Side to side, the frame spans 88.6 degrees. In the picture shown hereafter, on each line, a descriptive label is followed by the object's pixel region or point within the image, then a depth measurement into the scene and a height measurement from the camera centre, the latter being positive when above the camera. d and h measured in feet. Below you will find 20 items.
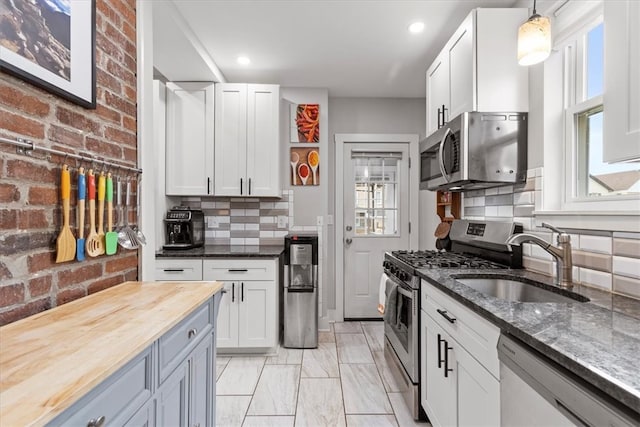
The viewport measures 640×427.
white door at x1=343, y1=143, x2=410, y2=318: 12.42 -0.10
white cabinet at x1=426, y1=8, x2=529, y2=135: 6.29 +2.89
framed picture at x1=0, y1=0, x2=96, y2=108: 3.12 +1.79
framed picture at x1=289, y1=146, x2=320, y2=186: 11.50 +1.64
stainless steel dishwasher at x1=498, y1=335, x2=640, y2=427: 2.24 -1.47
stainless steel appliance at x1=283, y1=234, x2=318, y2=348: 9.80 -2.62
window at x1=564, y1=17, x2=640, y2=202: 5.16 +1.54
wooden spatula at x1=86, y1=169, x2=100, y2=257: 4.07 -0.12
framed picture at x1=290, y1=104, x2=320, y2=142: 11.44 +3.12
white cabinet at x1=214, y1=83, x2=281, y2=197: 10.20 +2.33
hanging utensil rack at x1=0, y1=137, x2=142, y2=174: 3.13 +0.65
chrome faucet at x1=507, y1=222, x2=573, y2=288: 4.91 -0.62
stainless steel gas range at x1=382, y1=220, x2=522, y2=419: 6.48 -1.24
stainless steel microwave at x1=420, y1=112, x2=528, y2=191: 6.32 +1.27
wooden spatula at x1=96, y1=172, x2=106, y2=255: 4.25 +0.03
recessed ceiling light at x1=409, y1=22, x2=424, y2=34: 7.57 +4.36
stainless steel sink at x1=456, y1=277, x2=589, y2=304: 5.33 -1.28
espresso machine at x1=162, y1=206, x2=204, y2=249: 9.89 -0.50
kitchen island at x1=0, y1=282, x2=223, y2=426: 1.94 -1.07
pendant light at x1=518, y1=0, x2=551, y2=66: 4.87 +2.61
